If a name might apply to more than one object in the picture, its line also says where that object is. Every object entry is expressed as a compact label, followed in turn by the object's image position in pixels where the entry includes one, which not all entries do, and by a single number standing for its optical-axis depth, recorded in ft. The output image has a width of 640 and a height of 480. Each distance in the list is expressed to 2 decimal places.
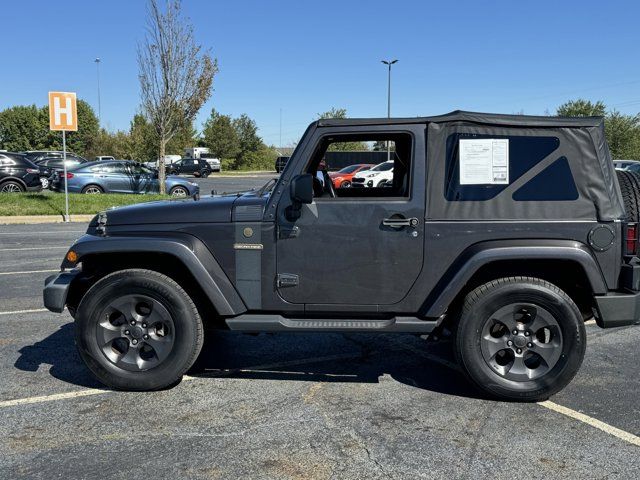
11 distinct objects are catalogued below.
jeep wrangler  12.16
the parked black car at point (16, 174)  61.46
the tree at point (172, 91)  58.85
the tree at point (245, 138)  217.97
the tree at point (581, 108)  156.00
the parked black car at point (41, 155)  115.85
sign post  43.93
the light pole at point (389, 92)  137.69
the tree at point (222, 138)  212.84
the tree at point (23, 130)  243.19
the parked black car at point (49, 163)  84.58
